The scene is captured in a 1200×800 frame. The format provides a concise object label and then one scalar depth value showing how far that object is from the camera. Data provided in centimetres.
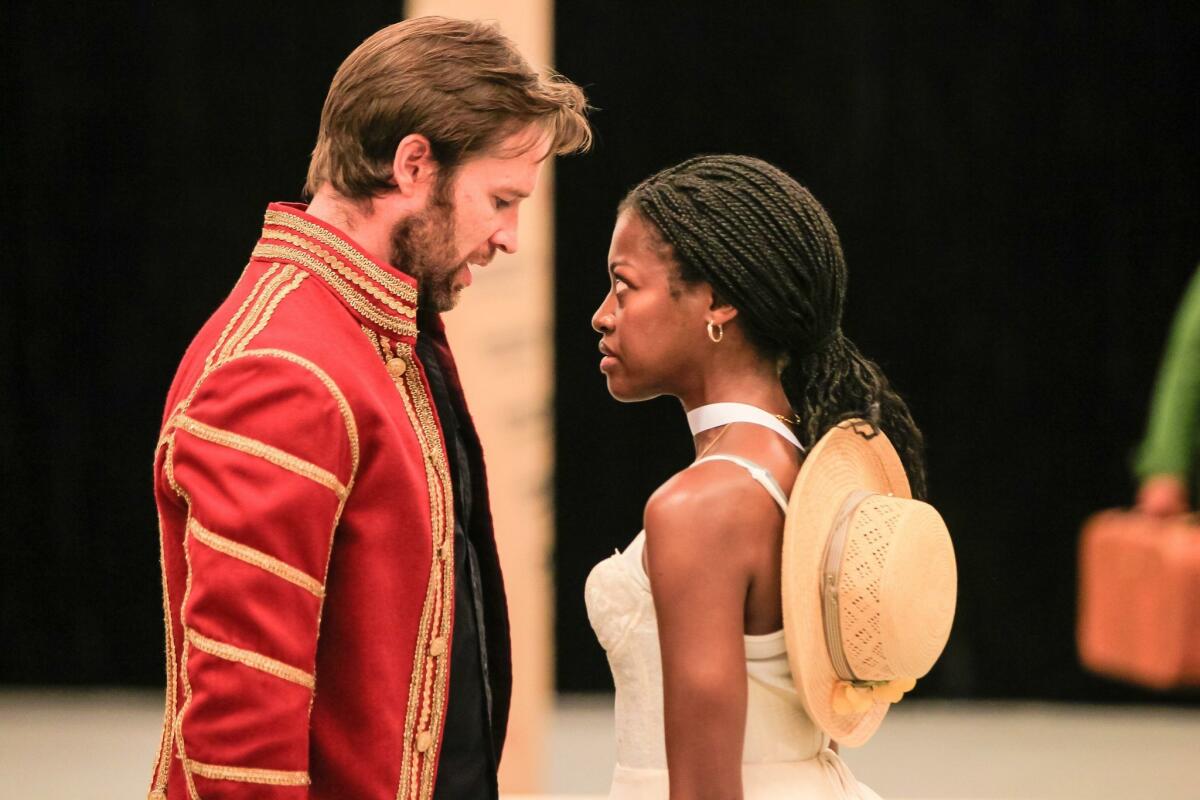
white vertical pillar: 871
